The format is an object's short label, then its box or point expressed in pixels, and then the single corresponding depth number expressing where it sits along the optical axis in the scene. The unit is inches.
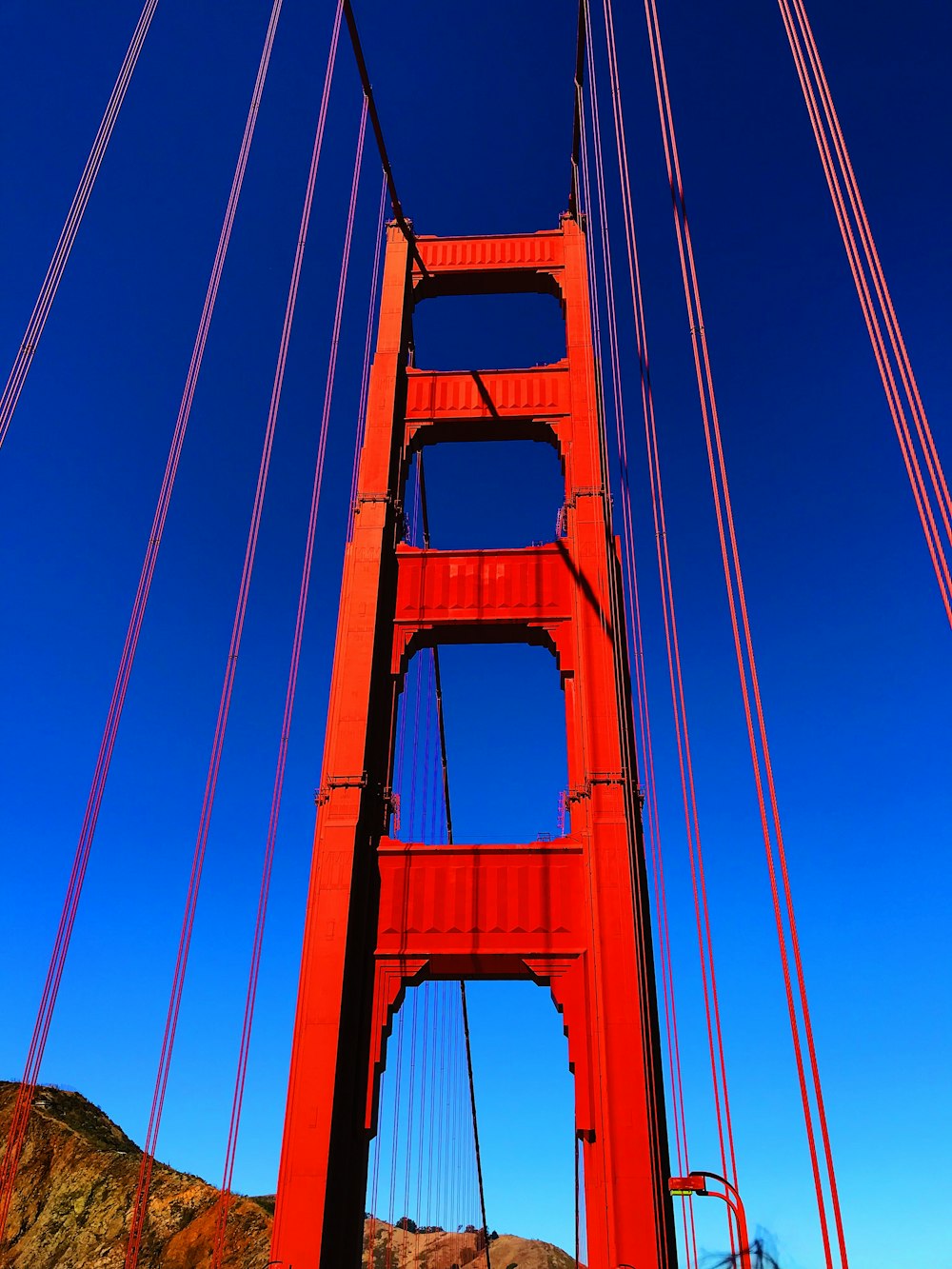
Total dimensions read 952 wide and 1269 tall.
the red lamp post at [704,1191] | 539.2
